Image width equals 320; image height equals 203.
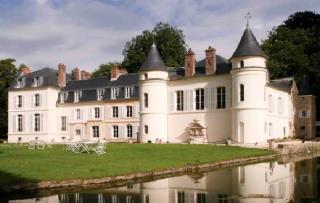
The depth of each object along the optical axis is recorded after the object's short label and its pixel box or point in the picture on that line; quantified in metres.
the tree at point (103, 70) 66.93
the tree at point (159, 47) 58.38
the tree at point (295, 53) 46.56
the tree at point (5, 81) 52.22
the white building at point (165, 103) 33.66
